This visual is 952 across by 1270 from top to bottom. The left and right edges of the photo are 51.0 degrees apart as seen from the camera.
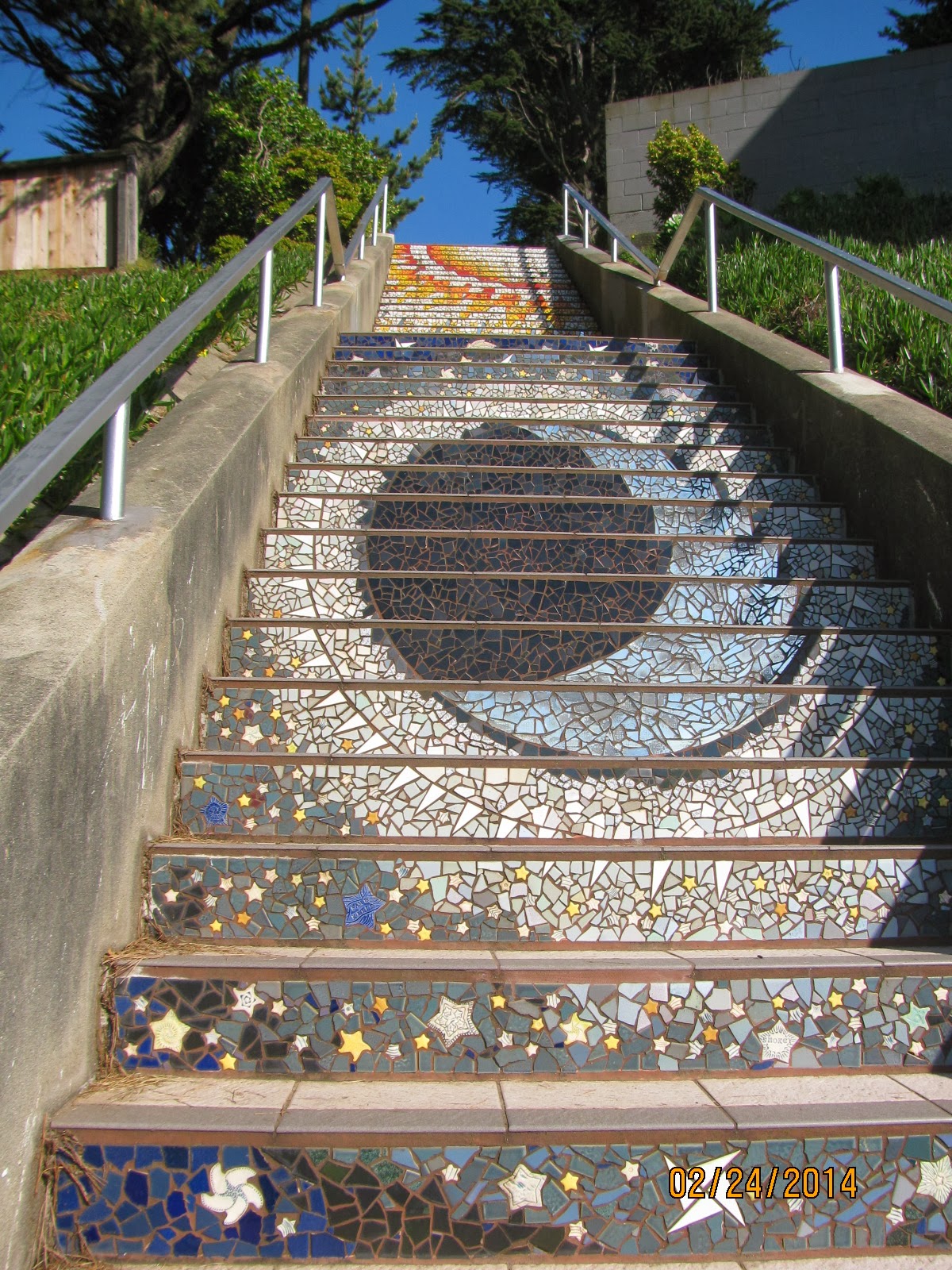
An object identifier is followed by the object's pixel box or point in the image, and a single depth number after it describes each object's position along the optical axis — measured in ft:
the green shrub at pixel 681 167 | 40.14
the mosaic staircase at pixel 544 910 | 6.16
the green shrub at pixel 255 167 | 40.52
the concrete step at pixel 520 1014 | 6.98
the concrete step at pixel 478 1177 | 6.05
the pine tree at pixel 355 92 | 68.33
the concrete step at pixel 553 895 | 7.95
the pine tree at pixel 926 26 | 55.83
